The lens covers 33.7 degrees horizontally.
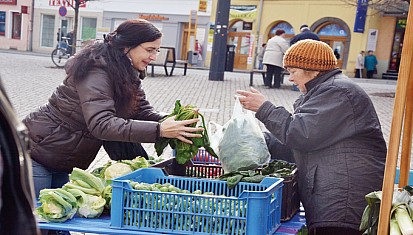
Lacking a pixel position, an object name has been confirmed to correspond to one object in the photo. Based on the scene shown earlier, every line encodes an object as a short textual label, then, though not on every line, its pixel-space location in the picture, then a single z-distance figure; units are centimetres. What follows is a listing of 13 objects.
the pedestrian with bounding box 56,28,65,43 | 4072
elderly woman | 324
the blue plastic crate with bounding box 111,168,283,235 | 279
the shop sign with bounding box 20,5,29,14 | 4219
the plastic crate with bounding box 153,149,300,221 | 328
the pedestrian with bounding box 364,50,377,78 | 3203
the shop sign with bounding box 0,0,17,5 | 4266
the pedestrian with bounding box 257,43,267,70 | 2954
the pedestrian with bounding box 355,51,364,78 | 3166
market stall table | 288
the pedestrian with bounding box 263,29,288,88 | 1749
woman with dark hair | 330
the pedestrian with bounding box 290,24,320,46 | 1521
